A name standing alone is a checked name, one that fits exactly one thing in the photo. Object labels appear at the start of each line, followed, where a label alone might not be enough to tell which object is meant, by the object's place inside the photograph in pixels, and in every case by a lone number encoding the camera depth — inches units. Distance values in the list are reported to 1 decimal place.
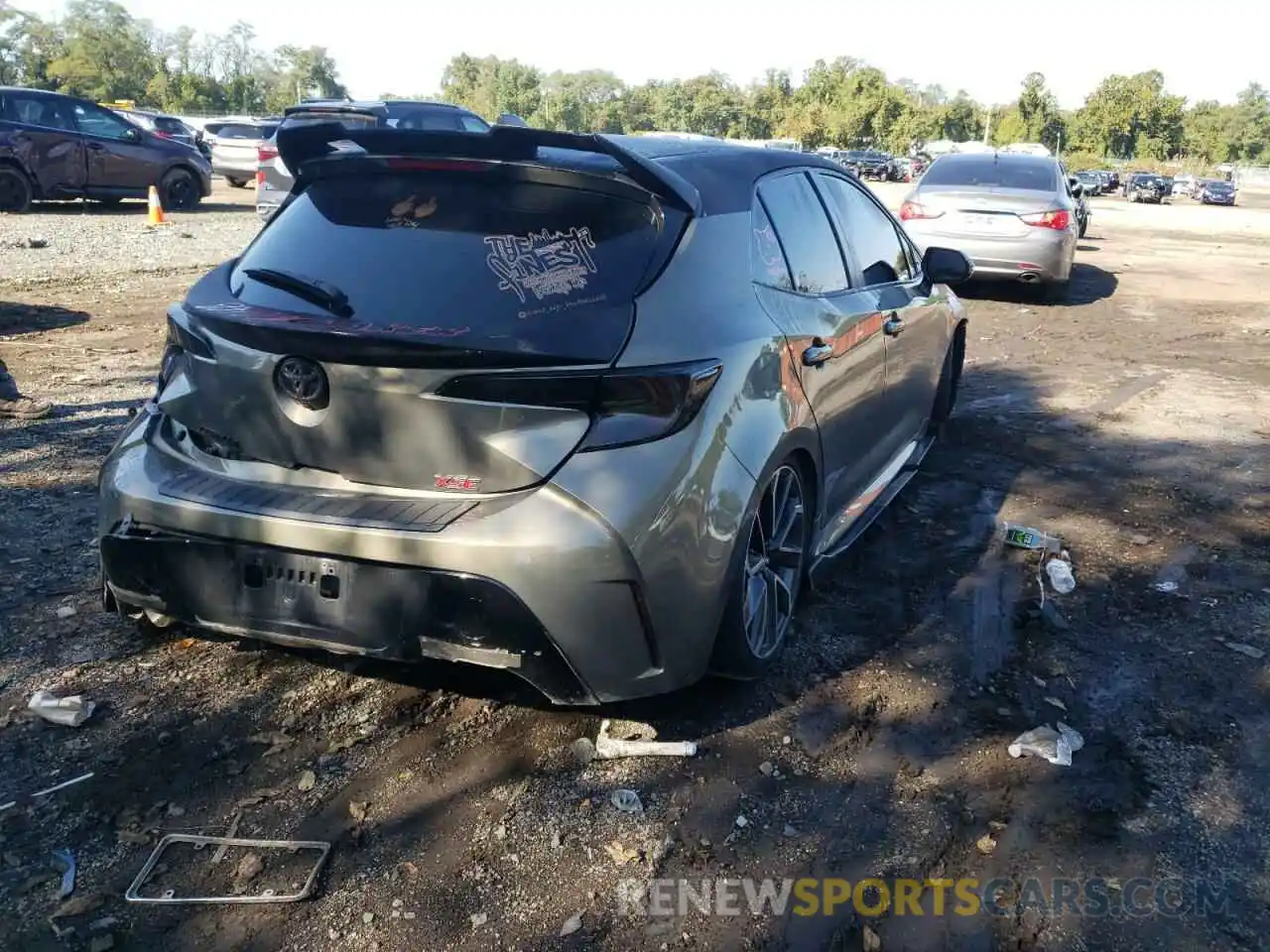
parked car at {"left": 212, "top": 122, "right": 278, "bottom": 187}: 1088.2
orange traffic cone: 678.5
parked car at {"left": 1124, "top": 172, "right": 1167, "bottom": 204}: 2116.1
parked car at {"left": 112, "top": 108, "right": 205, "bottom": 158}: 1105.4
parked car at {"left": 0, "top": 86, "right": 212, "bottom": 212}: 672.4
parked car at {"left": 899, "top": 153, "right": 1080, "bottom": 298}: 465.7
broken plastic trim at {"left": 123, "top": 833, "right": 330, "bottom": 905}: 99.8
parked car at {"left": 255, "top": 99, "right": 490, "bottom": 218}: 555.5
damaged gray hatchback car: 108.3
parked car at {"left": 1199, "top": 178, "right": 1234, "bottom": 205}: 2121.1
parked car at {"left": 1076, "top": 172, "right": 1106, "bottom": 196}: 2169.2
